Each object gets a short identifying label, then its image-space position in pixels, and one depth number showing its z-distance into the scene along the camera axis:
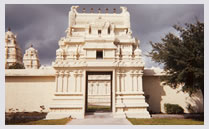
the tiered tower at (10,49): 44.06
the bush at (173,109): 16.73
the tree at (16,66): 37.90
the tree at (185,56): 12.20
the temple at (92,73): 15.25
